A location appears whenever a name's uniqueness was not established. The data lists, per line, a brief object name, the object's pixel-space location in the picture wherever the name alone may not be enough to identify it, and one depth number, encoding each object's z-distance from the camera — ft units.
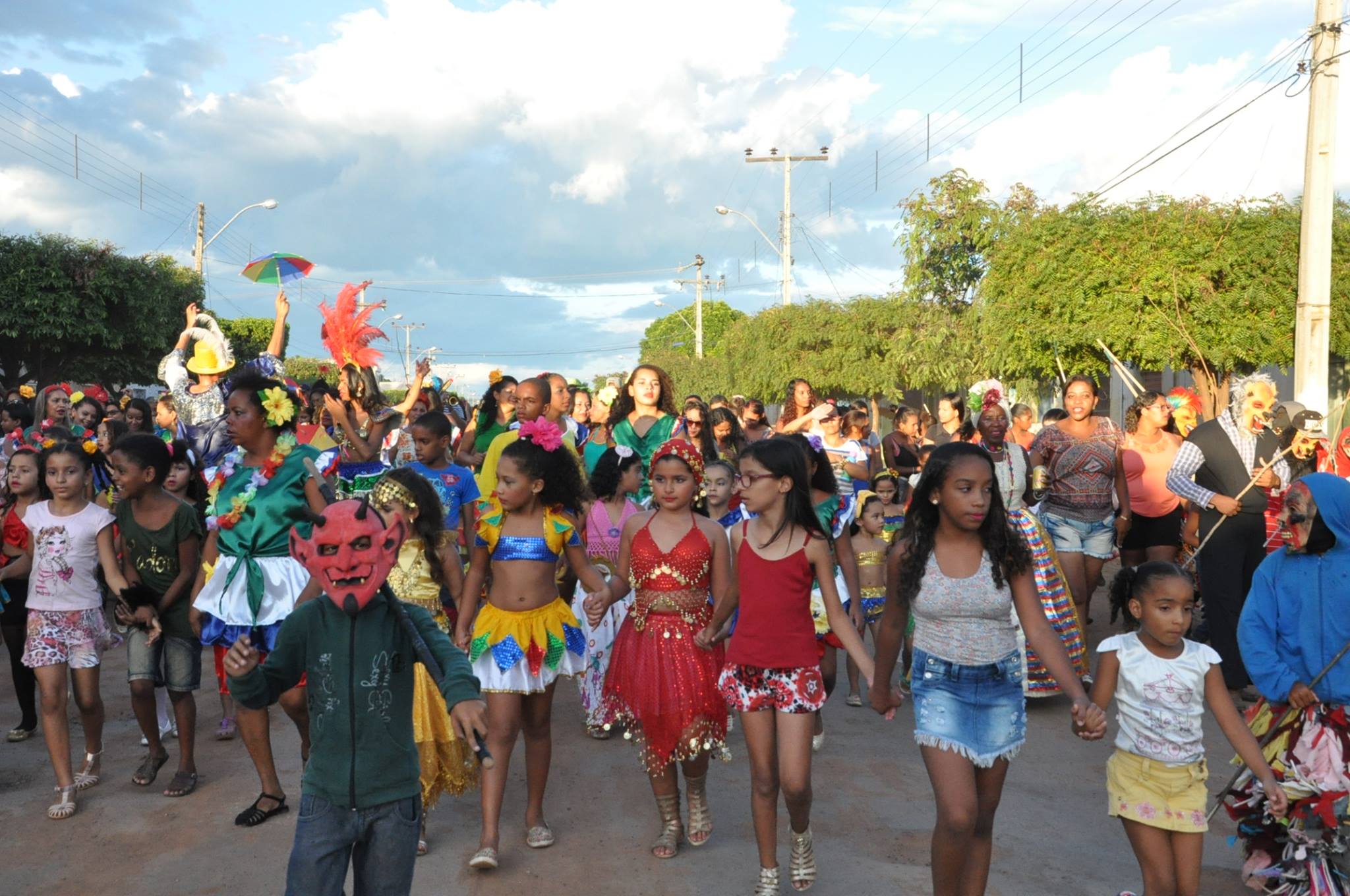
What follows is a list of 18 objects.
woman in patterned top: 28.91
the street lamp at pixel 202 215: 113.29
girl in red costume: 17.11
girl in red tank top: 15.57
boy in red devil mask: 11.55
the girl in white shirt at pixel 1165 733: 13.70
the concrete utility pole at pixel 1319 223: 39.47
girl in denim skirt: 13.39
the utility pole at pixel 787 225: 137.28
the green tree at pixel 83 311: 94.73
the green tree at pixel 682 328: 399.24
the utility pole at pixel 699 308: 210.79
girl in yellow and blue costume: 17.13
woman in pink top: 30.50
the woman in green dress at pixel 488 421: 30.48
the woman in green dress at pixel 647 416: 26.76
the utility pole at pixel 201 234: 123.95
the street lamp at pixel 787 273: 136.36
